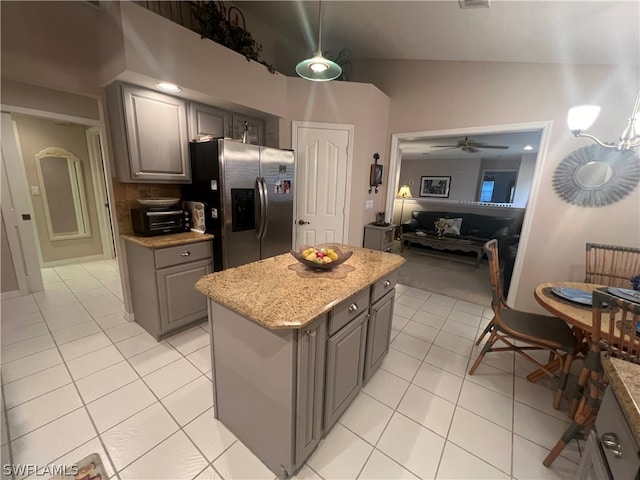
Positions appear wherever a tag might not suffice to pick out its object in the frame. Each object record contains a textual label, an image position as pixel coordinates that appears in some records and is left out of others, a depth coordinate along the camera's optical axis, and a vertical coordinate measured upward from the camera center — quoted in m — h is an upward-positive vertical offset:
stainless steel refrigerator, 2.39 -0.10
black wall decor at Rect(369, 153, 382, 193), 3.59 +0.22
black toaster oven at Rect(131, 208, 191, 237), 2.33 -0.37
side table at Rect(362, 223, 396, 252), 3.61 -0.65
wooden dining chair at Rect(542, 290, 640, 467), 1.20 -0.77
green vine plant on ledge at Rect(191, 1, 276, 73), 2.30 +1.43
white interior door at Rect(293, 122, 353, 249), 3.30 +0.08
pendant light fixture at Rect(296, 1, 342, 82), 1.69 +0.81
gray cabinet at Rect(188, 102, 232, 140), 2.54 +0.63
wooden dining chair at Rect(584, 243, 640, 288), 2.19 -0.56
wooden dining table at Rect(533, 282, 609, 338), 1.48 -0.70
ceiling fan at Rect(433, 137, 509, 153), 4.43 +0.88
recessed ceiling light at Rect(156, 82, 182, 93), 2.10 +0.78
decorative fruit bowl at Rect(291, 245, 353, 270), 1.57 -0.43
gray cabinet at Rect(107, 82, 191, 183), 2.13 +0.40
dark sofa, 4.86 -0.70
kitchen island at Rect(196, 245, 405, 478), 1.13 -0.79
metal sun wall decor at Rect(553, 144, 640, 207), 2.38 +0.21
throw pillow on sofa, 5.71 -0.71
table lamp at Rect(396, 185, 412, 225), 6.49 -0.04
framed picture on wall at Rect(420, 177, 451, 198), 7.77 +0.17
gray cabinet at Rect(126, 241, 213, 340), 2.23 -0.92
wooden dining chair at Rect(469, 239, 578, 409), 1.74 -0.95
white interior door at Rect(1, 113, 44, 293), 2.95 -0.43
